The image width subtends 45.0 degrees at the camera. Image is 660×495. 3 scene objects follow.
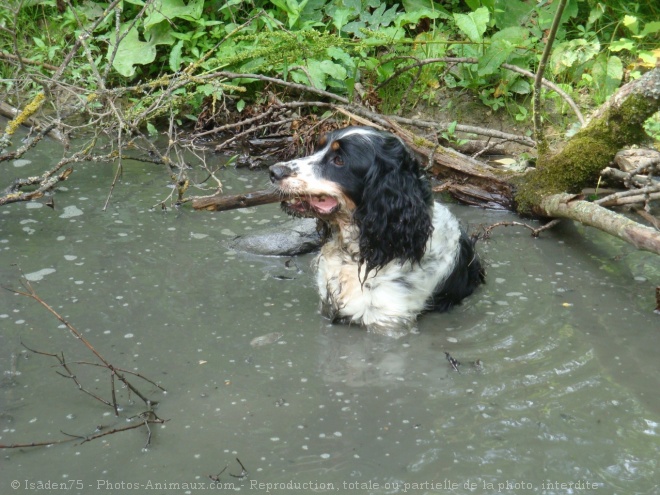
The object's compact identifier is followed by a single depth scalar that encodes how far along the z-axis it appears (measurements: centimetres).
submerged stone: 573
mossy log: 562
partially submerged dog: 452
